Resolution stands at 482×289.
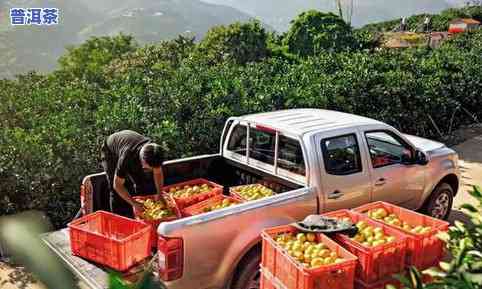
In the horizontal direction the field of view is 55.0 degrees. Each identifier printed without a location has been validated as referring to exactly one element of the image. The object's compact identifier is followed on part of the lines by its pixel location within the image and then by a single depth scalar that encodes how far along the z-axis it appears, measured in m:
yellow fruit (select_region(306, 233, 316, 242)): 4.67
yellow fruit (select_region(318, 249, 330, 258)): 4.43
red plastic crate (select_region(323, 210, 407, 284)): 4.43
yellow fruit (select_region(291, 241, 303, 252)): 4.50
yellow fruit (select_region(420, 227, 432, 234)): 4.82
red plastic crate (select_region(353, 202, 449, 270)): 4.74
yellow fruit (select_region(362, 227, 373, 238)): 4.78
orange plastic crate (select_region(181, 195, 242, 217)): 5.12
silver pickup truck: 4.43
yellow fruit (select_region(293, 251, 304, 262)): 4.38
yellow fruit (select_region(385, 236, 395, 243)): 4.68
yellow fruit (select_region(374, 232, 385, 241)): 4.70
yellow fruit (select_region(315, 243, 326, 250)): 4.53
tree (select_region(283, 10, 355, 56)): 29.80
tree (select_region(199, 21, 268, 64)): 27.48
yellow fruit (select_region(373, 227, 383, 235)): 4.82
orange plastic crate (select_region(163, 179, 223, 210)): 5.36
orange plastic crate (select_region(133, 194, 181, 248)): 4.84
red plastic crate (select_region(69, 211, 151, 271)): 4.40
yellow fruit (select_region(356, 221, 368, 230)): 4.93
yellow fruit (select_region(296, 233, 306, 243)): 4.64
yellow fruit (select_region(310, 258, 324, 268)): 4.28
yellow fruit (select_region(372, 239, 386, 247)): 4.55
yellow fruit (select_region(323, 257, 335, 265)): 4.32
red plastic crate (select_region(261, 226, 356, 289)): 4.14
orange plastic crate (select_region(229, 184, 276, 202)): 5.39
